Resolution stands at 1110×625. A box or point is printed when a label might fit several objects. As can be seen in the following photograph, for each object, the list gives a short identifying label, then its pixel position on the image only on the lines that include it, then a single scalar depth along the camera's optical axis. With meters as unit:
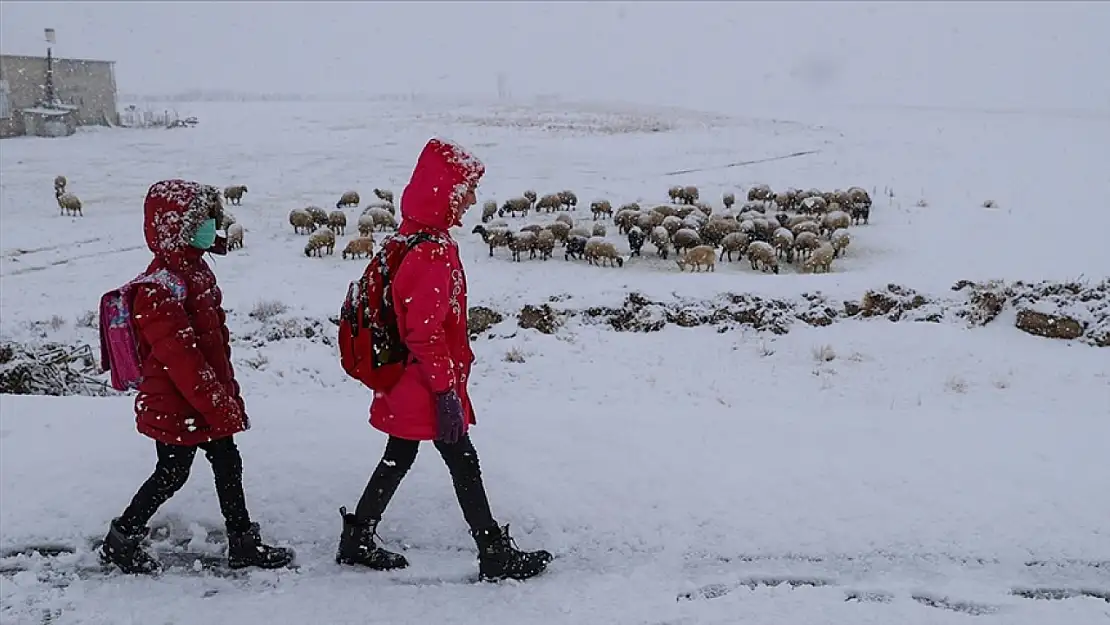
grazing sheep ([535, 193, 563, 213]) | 21.62
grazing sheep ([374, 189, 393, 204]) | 22.69
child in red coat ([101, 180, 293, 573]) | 3.16
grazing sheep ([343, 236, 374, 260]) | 15.88
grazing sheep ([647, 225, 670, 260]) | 16.16
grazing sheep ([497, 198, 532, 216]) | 21.20
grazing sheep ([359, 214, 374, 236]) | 17.89
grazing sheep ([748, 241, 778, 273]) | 14.82
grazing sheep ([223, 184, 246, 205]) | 22.73
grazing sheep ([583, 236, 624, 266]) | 15.28
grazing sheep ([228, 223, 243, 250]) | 16.68
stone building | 36.52
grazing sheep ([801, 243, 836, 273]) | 14.65
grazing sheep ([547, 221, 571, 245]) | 16.62
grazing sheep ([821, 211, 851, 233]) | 17.55
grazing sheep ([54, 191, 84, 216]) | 20.36
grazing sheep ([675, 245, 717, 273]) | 14.73
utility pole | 38.28
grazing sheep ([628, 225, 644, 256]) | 16.34
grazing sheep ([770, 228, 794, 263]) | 15.70
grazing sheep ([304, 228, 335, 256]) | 16.22
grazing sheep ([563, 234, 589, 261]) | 16.02
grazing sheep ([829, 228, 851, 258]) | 15.78
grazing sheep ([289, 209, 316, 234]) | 18.62
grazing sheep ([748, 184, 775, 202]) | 22.28
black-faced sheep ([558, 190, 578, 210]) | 21.88
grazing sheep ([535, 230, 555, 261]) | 15.83
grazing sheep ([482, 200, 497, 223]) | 20.39
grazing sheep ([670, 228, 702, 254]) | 16.06
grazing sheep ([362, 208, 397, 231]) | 18.84
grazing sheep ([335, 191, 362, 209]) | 22.14
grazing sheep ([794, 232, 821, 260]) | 15.62
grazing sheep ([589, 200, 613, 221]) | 20.44
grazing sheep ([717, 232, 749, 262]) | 15.80
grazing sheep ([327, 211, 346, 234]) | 18.56
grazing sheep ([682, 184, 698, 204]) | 22.53
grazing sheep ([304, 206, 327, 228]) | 18.89
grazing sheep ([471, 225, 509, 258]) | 16.34
